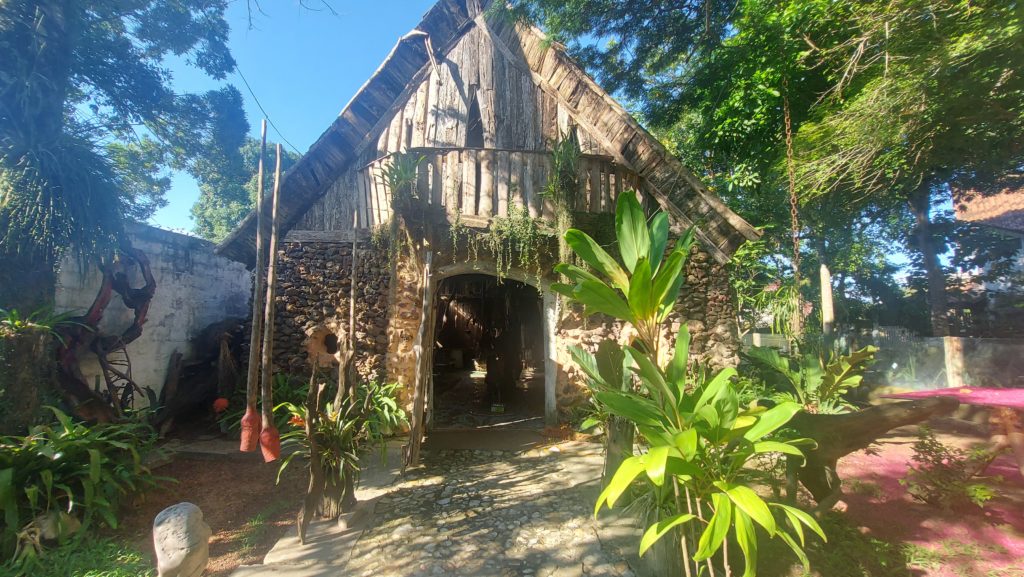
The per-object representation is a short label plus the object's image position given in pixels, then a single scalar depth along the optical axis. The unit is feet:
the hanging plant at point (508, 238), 17.99
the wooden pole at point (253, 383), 8.47
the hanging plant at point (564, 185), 17.52
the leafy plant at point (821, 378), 12.75
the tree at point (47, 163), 14.93
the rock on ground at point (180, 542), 7.72
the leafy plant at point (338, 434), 10.74
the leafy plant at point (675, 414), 5.66
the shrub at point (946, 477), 10.50
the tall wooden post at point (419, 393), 14.42
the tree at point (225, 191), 32.18
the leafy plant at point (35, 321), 12.59
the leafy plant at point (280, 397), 18.22
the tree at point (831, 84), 16.02
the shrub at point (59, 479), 9.19
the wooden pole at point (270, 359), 8.86
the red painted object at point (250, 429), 8.46
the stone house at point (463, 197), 18.34
